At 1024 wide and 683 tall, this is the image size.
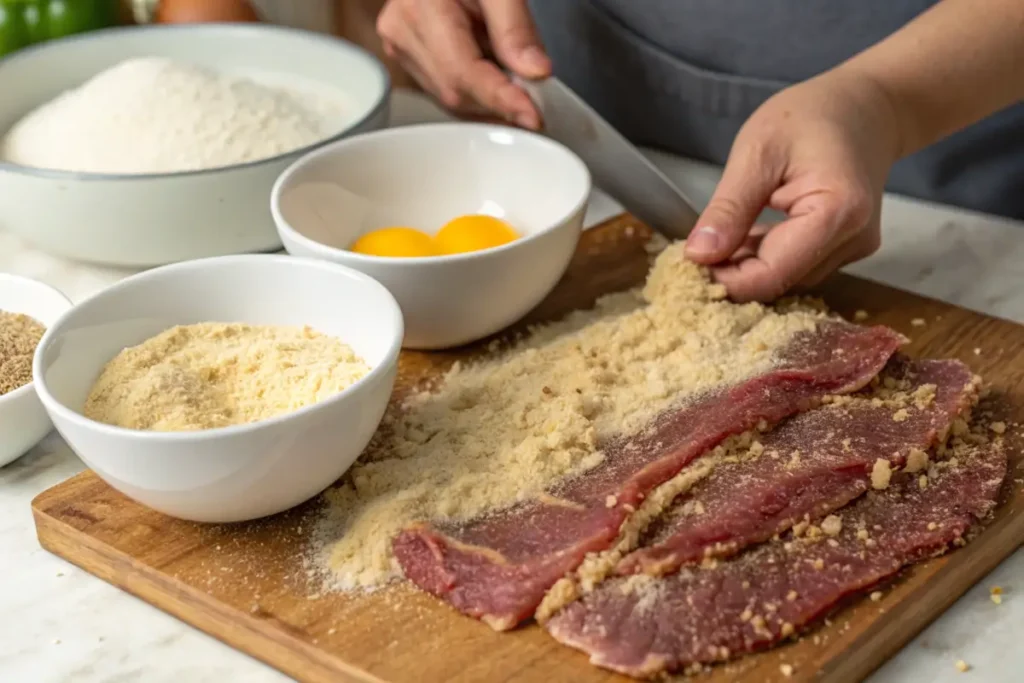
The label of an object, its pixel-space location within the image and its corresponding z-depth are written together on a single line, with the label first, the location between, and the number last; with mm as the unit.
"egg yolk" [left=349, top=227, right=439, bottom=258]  1031
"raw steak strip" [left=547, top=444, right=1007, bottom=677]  833
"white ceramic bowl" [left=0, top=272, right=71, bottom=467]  937
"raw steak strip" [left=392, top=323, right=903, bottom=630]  857
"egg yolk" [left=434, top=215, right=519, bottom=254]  1038
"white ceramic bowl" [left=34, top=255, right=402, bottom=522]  859
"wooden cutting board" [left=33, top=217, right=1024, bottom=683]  836
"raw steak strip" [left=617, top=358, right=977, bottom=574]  862
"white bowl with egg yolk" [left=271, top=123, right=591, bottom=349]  987
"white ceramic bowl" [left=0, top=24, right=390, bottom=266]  1060
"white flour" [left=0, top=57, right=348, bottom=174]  1099
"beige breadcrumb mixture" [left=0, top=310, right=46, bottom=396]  957
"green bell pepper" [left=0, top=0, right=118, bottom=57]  1248
